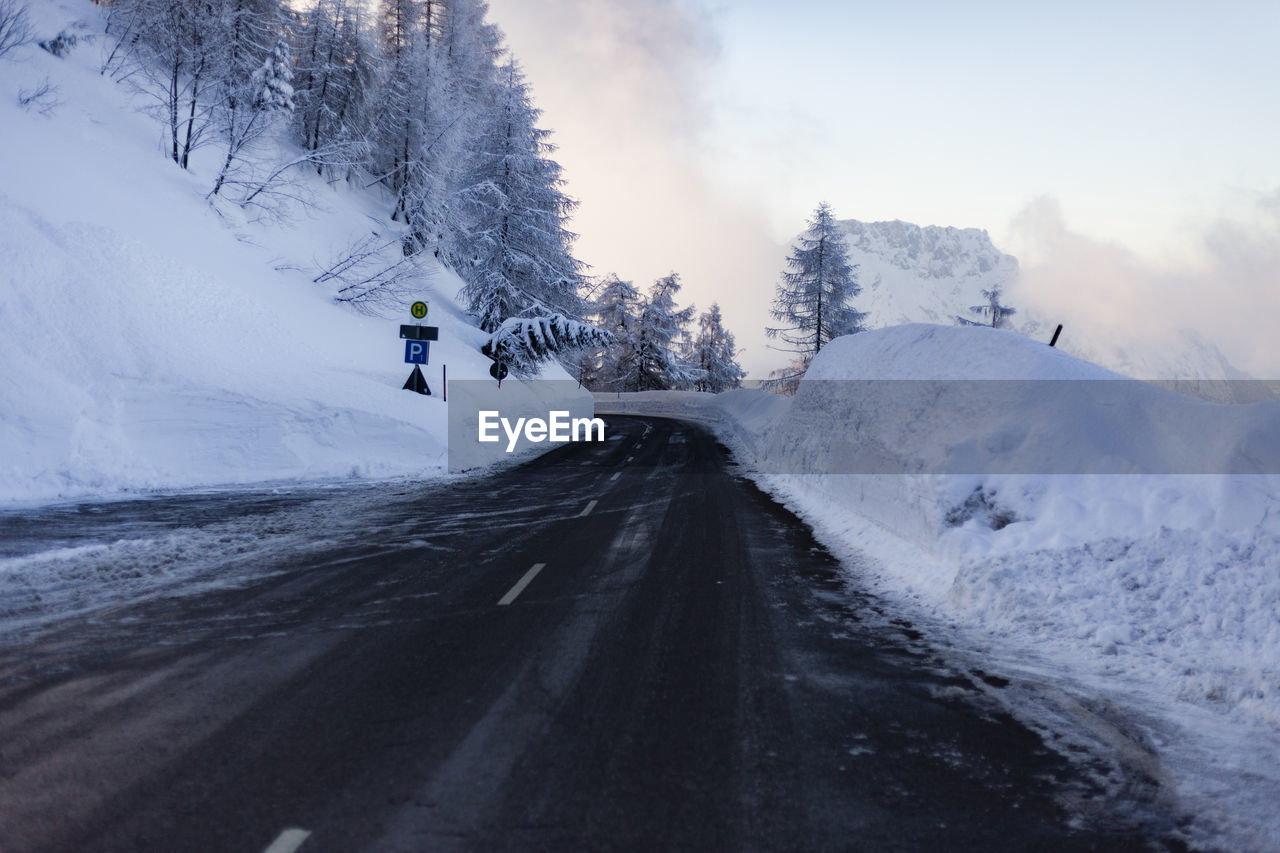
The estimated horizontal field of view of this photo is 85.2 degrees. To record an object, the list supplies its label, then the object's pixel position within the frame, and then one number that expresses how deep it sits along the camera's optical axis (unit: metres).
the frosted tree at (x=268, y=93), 30.11
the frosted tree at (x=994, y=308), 50.25
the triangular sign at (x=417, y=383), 20.81
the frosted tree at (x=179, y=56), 26.81
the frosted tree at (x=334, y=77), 39.66
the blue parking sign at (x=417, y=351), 18.62
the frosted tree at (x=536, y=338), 29.30
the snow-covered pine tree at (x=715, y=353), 77.06
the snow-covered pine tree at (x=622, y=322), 66.44
